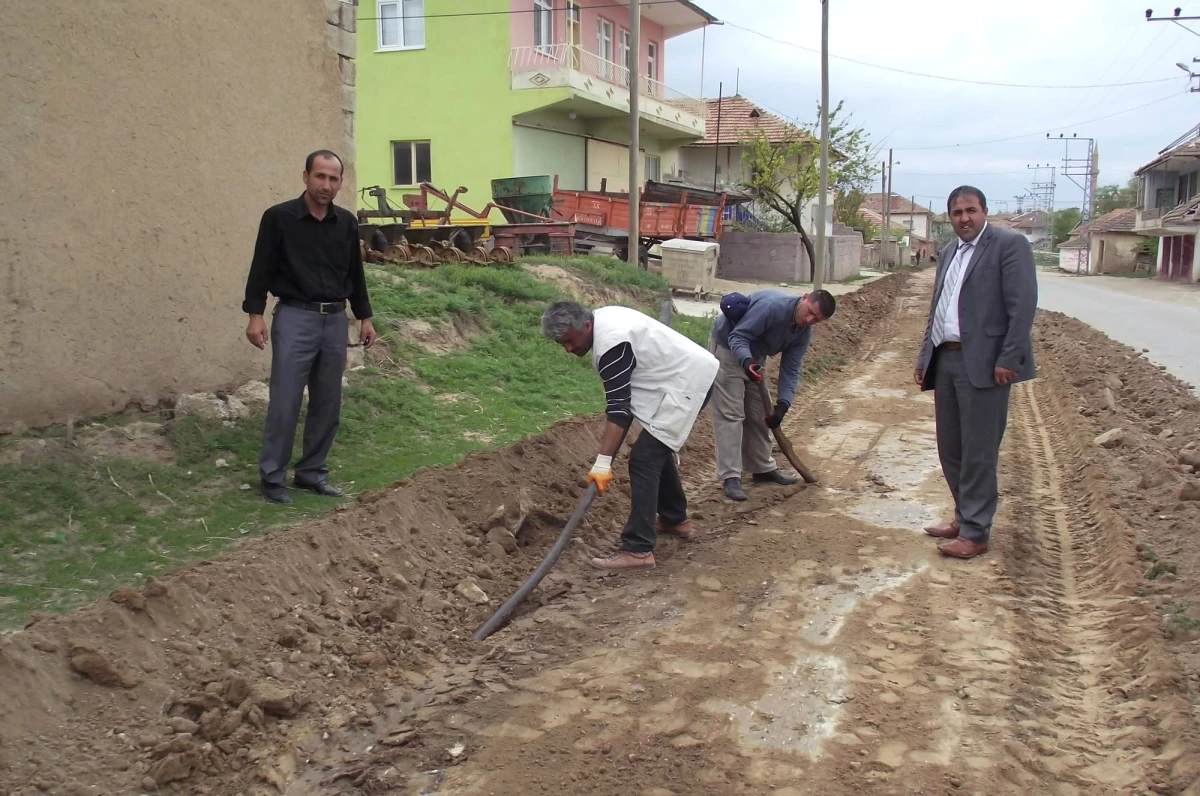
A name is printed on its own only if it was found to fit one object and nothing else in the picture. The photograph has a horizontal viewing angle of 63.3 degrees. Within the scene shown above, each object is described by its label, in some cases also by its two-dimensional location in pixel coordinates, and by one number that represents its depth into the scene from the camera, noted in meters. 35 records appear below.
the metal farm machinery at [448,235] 13.43
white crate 19.44
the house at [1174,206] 39.31
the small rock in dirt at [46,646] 3.40
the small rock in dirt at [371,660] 4.11
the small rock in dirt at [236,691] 3.59
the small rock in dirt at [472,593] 4.90
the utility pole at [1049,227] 97.82
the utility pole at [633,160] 15.93
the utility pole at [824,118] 21.31
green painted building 21.67
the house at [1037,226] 104.69
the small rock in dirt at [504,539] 5.47
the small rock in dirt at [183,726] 3.38
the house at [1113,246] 56.28
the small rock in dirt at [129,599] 3.72
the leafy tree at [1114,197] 89.25
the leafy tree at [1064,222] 99.56
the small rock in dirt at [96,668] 3.40
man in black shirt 5.27
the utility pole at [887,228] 52.50
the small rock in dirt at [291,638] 4.00
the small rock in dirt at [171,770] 3.19
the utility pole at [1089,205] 61.67
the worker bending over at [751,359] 6.32
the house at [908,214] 101.67
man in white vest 4.91
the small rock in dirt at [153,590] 3.81
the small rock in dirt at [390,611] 4.44
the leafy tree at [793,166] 31.19
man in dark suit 5.09
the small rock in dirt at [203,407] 6.07
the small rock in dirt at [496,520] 5.58
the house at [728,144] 34.22
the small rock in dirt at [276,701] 3.63
